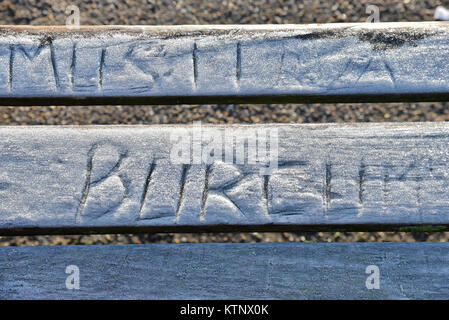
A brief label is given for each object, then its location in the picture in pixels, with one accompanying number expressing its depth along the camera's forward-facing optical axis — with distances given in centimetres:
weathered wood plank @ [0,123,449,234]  71
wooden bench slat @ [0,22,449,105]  73
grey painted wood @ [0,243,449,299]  72
